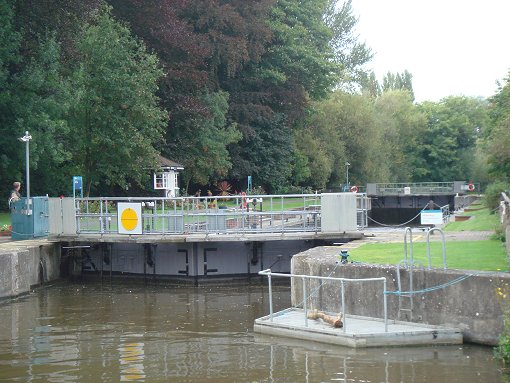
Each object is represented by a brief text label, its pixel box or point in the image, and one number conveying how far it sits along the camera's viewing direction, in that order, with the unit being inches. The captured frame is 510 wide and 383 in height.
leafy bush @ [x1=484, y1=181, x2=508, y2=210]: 1844.0
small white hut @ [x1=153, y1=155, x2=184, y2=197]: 2042.3
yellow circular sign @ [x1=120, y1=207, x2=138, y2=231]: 1252.5
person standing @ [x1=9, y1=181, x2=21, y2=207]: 1349.7
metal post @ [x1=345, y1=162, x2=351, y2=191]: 3294.5
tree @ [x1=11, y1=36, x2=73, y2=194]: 1643.7
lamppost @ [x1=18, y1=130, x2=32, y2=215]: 1326.5
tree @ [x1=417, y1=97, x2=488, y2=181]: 4023.1
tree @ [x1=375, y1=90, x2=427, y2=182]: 3885.3
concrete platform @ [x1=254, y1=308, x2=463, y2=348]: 736.3
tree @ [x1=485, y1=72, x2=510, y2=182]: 1694.1
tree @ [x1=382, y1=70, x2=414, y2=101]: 5187.0
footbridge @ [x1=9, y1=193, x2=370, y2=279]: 1213.7
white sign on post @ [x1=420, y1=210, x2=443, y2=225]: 1044.5
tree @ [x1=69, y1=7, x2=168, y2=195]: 1740.9
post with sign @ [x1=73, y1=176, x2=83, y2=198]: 1406.1
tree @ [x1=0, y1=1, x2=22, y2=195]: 1653.5
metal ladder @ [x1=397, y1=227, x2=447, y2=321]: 779.4
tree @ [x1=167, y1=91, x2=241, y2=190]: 2250.2
